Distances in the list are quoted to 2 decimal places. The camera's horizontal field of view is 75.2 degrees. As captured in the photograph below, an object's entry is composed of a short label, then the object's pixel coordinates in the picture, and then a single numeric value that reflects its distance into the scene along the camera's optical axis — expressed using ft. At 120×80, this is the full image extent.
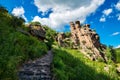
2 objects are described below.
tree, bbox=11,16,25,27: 35.76
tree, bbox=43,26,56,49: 112.97
